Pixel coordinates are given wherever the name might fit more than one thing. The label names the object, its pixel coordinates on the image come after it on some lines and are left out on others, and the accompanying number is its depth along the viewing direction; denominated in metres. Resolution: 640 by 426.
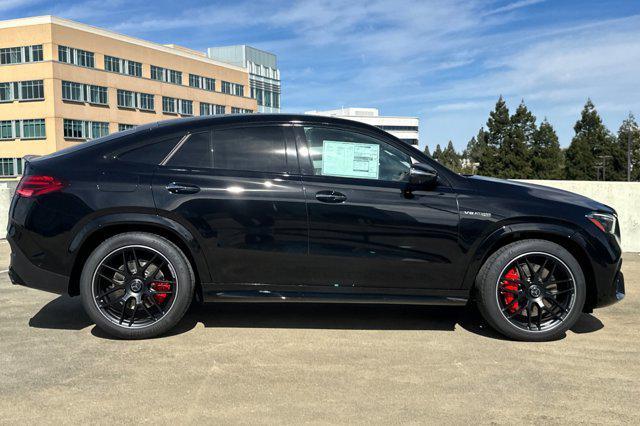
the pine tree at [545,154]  43.91
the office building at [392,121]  131.00
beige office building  53.09
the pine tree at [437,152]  123.43
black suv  4.12
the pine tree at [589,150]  41.47
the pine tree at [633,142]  42.52
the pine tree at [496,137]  45.69
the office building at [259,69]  88.51
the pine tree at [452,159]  98.89
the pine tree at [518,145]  44.56
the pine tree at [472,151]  102.75
